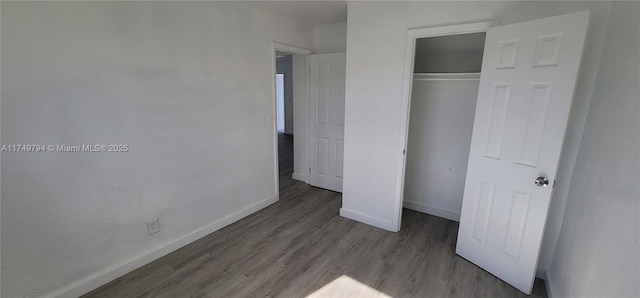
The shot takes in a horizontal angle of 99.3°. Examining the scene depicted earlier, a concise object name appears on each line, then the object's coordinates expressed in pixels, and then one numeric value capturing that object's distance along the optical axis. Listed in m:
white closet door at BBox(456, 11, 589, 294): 1.76
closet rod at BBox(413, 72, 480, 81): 2.79
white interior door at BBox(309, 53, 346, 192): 3.64
